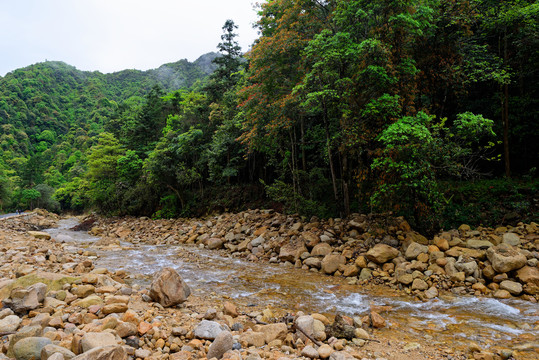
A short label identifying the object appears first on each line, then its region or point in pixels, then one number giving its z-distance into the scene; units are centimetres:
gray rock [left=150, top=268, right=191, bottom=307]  502
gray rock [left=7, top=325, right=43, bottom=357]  297
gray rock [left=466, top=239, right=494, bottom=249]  721
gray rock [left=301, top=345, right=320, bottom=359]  347
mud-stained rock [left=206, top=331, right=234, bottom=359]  329
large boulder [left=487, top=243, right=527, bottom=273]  623
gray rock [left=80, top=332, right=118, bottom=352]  289
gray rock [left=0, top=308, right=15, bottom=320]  383
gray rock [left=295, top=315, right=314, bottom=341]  408
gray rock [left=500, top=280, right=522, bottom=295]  589
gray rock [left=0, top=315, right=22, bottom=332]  348
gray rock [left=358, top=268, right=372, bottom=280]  739
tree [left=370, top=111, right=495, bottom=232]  736
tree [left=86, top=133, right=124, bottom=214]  2389
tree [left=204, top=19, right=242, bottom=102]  2092
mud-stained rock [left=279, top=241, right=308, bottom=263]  955
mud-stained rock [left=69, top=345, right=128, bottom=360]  259
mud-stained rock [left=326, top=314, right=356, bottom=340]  414
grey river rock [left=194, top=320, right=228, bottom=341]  370
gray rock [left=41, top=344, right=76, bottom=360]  275
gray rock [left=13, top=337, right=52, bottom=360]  283
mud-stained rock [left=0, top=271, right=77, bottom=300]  451
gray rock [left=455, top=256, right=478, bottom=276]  653
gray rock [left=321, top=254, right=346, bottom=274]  813
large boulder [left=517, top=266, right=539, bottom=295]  583
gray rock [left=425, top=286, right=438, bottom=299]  611
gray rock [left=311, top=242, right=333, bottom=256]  898
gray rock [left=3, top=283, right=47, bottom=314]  411
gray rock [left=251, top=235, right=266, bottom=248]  1168
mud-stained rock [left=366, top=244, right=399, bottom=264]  761
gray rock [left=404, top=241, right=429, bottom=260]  741
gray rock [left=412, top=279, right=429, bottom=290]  641
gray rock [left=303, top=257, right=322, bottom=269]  864
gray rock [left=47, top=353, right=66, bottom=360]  265
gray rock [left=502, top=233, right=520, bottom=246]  732
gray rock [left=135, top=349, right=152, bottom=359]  311
